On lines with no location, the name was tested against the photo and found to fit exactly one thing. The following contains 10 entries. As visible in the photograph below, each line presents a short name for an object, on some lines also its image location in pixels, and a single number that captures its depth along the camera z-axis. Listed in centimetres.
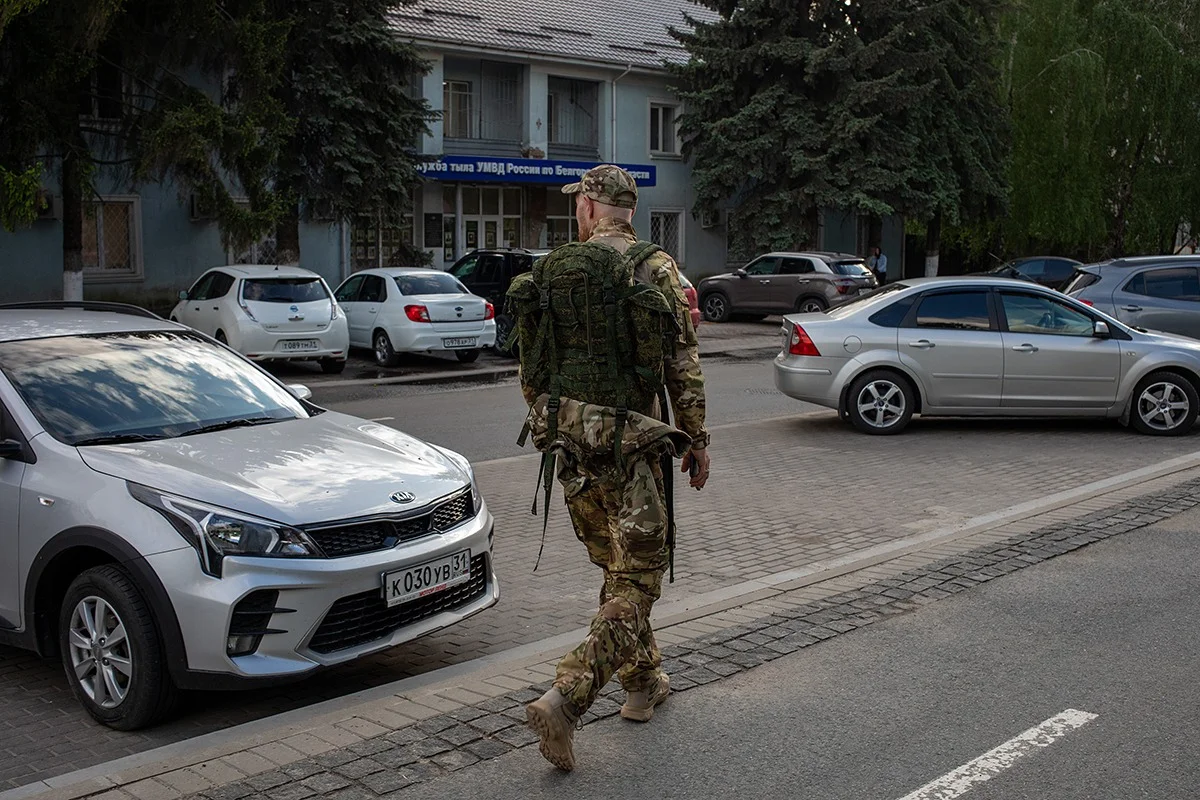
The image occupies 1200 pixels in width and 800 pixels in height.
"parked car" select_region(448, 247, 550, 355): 2161
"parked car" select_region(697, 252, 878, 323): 2805
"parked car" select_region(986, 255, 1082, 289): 3322
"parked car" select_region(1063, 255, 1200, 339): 1620
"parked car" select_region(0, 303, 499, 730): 482
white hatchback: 1769
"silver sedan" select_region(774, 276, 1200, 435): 1245
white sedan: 1936
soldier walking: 455
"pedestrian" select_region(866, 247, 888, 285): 3497
